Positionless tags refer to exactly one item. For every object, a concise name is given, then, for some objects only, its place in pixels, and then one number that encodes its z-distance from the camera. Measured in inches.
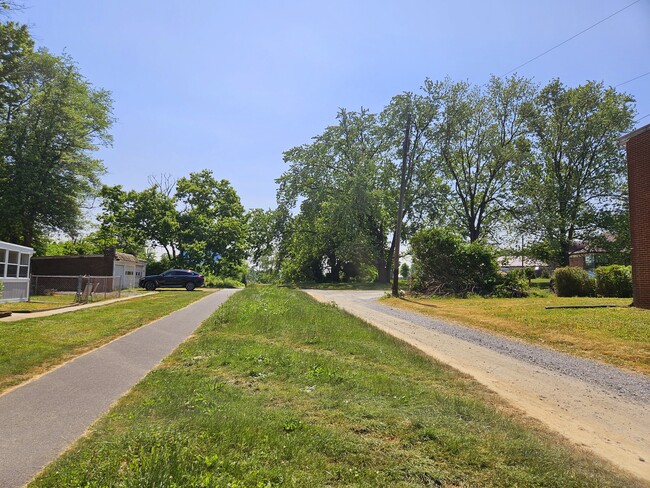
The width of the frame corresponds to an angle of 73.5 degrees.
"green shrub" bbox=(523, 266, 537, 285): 1084.5
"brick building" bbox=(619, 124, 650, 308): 593.9
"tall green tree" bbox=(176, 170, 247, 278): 1926.7
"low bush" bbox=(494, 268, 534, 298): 976.9
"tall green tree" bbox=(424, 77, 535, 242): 1718.8
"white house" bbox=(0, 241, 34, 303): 788.6
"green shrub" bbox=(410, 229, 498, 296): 1048.8
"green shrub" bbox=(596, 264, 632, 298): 830.5
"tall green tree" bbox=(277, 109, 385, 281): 1760.6
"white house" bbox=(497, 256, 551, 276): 1556.0
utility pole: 1048.8
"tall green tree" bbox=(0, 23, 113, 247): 1253.1
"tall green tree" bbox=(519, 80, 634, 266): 1513.3
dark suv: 1421.0
